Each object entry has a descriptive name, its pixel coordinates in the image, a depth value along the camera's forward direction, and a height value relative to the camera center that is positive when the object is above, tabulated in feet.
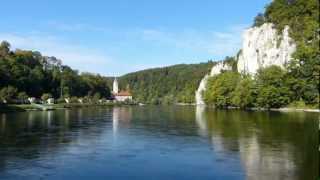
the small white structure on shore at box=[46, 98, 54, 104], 297.07 +0.29
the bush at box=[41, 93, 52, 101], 299.27 +5.03
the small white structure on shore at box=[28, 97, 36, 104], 280.81 +1.42
